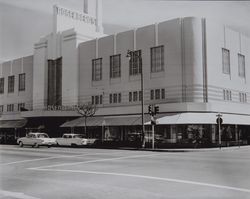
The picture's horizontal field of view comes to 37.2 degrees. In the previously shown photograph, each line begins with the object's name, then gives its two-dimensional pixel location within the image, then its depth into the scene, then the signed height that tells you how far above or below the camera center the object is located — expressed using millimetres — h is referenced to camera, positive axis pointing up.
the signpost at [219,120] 27297 +565
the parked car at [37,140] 31264 -979
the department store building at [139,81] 32938 +4828
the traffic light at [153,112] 27469 +1219
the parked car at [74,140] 32781 -1060
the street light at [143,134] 29294 -488
